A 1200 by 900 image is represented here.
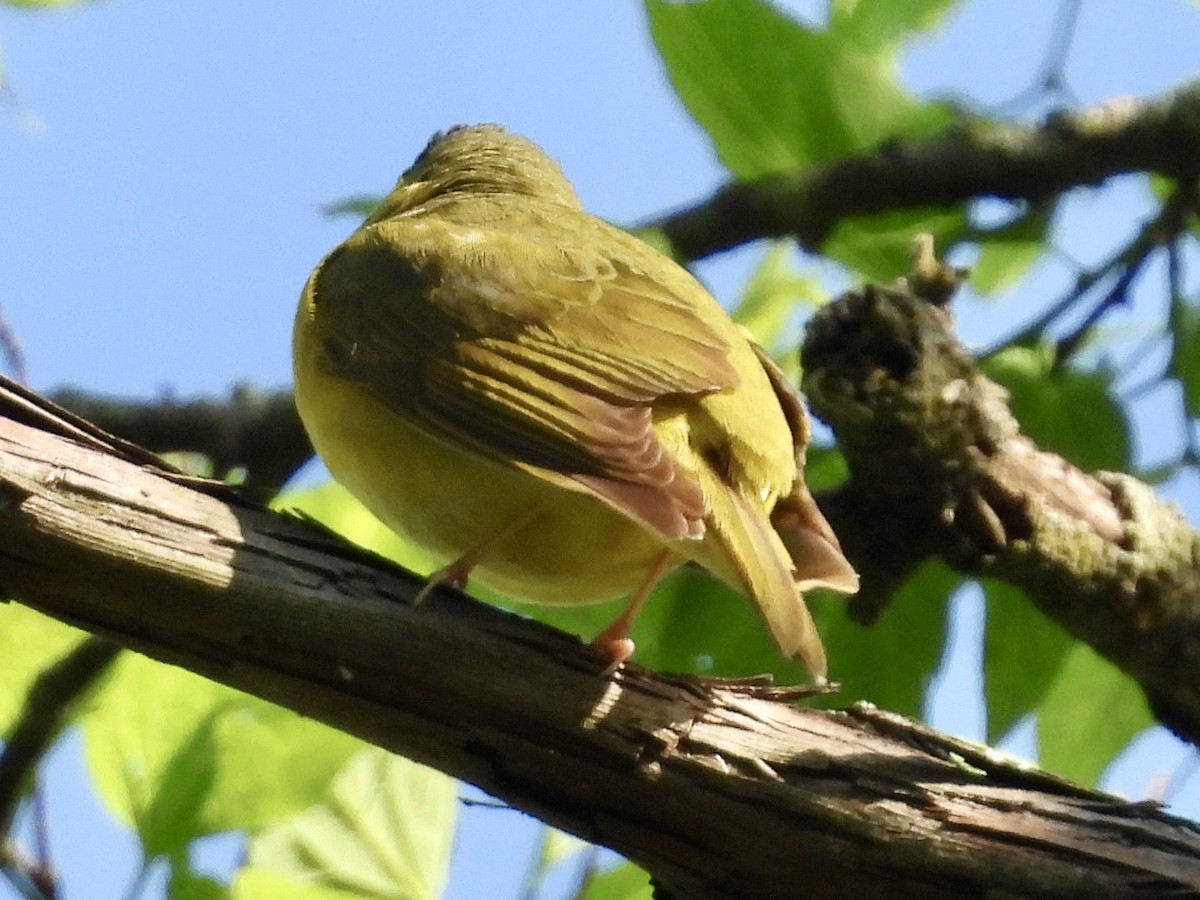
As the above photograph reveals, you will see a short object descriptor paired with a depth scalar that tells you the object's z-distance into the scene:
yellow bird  4.26
